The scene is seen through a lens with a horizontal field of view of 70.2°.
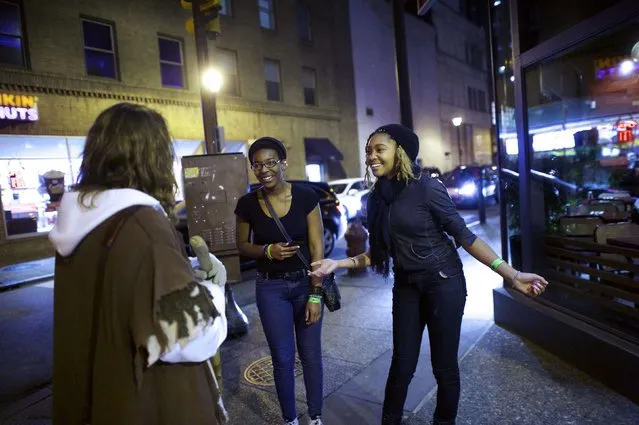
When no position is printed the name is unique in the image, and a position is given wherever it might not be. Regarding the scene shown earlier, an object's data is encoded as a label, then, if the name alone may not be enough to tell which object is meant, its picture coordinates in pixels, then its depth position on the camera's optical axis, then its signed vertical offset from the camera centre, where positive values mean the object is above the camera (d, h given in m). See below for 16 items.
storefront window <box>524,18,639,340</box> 3.83 +0.04
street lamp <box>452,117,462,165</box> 32.31 +2.56
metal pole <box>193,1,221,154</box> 5.39 +1.24
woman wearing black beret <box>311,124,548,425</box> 2.61 -0.45
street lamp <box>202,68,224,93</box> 5.30 +1.40
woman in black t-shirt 2.85 -0.50
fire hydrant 8.05 -0.93
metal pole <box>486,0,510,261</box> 5.05 +0.24
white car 13.06 -0.16
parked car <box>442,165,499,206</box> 17.42 -0.22
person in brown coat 1.43 -0.30
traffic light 5.27 +2.20
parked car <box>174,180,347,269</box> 10.05 -0.61
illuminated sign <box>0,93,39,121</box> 11.88 +2.86
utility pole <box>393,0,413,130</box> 6.75 +1.80
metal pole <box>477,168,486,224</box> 12.84 -0.69
